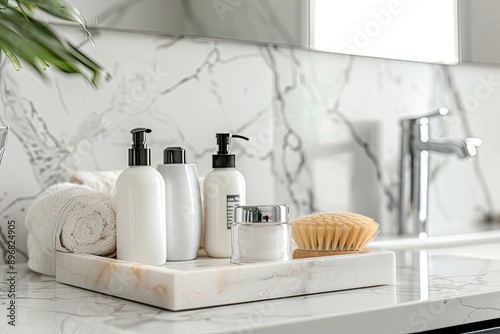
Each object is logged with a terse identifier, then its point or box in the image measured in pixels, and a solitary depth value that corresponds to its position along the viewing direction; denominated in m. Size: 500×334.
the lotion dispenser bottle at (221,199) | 1.61
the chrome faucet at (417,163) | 2.13
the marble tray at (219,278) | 1.34
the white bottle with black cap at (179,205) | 1.58
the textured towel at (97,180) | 1.70
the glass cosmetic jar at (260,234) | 1.45
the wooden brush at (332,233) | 1.51
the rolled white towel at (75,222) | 1.56
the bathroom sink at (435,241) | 2.03
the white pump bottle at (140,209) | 1.50
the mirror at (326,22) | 1.83
